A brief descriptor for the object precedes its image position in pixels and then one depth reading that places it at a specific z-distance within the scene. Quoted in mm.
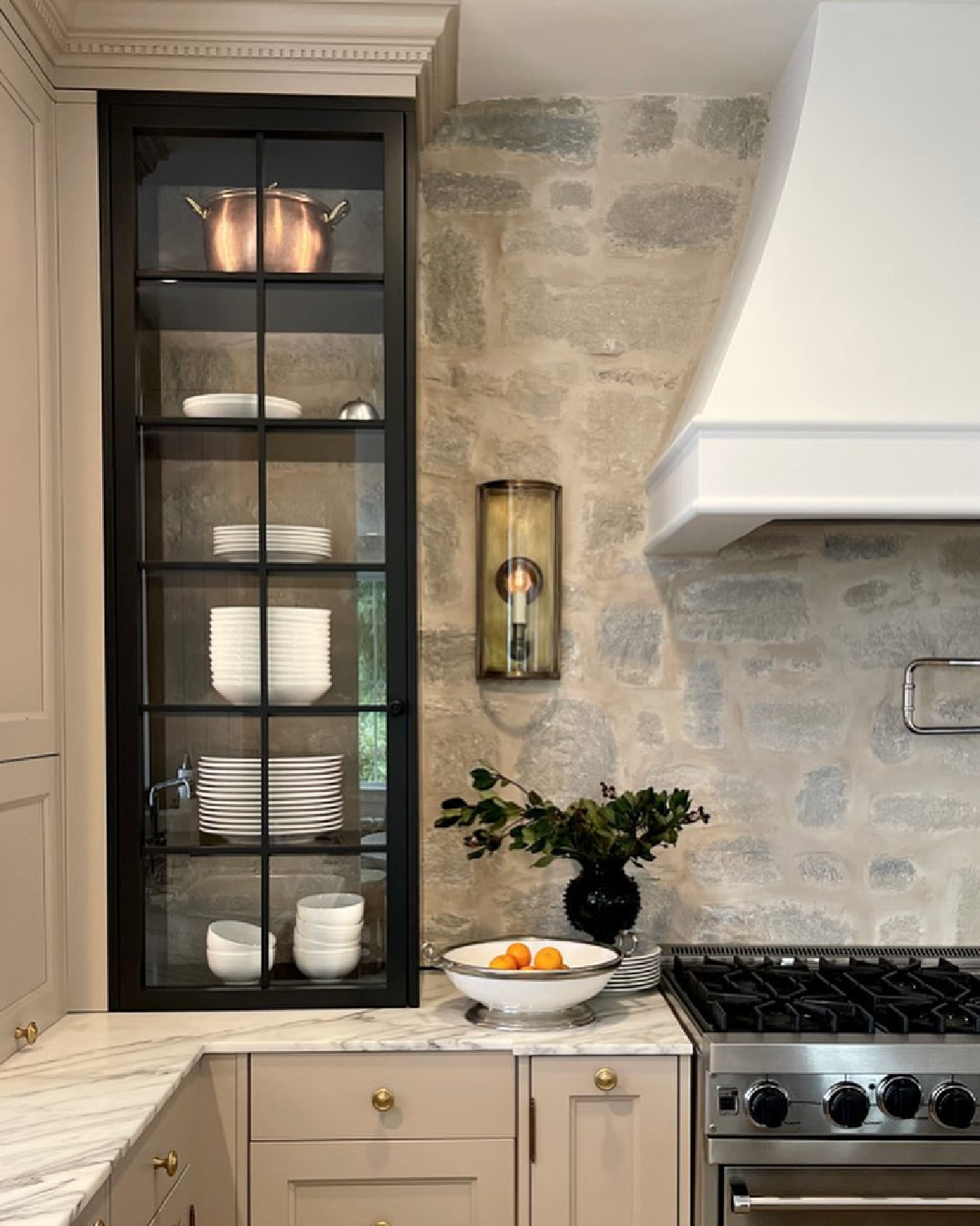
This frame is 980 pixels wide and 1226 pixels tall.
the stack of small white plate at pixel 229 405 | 2350
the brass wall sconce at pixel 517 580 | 2684
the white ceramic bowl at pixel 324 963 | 2352
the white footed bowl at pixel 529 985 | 2205
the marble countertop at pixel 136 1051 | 1581
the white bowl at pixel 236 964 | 2340
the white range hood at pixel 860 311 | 2111
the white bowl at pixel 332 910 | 2354
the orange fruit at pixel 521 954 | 2299
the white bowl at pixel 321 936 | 2352
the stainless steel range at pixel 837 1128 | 2072
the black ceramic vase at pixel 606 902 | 2479
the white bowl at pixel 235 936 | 2342
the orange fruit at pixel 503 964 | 2281
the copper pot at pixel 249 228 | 2348
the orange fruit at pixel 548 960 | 2256
